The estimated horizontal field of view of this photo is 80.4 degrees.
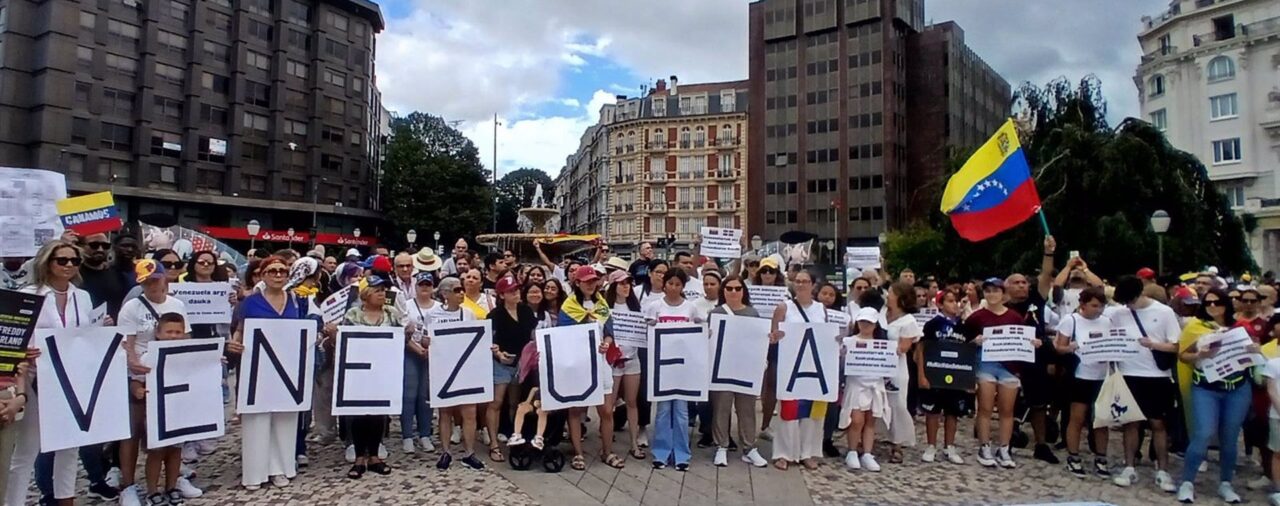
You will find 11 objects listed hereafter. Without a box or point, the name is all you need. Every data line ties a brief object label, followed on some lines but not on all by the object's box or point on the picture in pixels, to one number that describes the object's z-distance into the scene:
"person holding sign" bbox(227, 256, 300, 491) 6.40
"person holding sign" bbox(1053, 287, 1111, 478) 7.28
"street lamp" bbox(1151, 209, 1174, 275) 17.61
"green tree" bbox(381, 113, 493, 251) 63.47
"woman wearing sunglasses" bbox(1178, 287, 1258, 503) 6.52
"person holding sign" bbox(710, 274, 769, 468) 7.54
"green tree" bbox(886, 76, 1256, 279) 22.22
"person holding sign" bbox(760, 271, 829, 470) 7.50
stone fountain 28.03
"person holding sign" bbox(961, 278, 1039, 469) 7.60
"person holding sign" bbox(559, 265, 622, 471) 7.31
